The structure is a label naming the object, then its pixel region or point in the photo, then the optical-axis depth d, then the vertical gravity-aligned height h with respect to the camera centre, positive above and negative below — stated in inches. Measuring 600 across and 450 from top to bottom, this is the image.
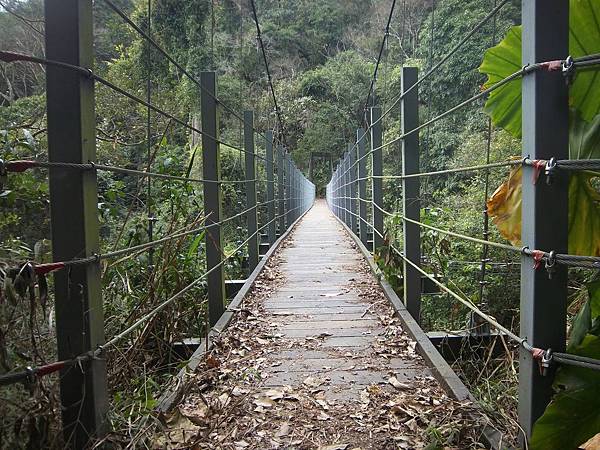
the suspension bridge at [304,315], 37.9 -13.1
